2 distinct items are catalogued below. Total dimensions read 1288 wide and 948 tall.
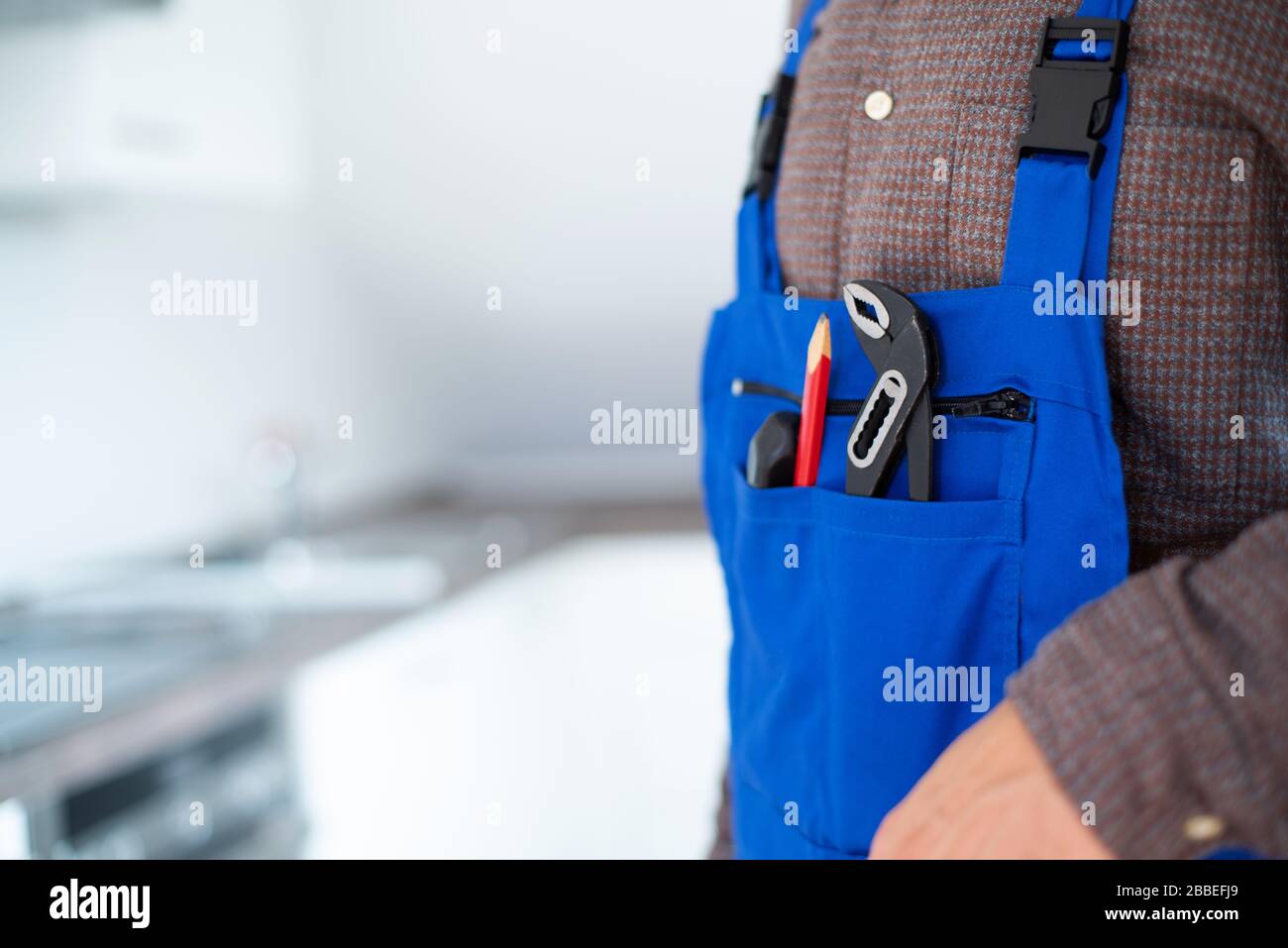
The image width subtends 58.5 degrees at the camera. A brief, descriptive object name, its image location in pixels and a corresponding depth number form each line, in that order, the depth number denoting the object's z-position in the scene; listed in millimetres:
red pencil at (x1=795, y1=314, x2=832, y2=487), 667
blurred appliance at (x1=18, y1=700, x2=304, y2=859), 1254
